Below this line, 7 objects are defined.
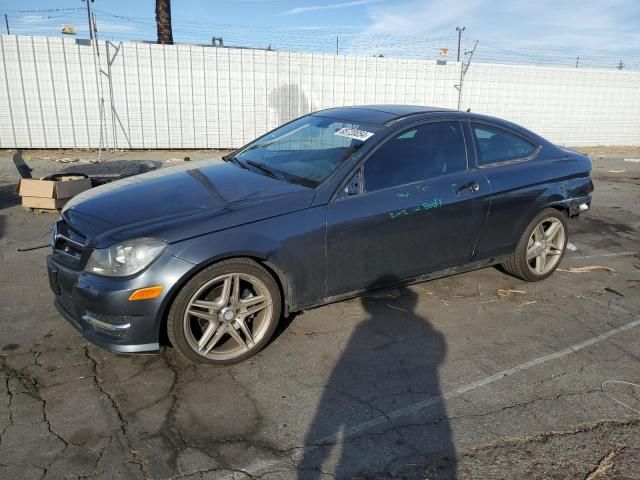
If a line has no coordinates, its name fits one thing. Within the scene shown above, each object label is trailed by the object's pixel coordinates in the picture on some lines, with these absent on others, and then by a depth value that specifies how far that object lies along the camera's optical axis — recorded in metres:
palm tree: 13.94
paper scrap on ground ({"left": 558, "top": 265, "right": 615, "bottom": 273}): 5.57
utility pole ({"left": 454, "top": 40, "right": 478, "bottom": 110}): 15.61
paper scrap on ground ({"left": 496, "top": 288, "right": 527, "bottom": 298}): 4.86
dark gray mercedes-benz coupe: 3.17
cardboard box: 7.02
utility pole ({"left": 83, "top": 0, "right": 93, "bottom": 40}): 11.25
